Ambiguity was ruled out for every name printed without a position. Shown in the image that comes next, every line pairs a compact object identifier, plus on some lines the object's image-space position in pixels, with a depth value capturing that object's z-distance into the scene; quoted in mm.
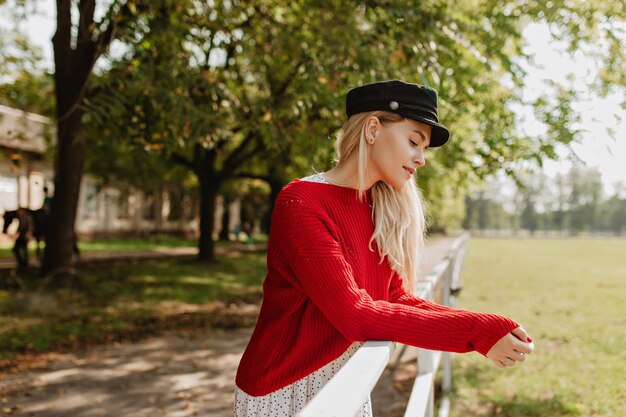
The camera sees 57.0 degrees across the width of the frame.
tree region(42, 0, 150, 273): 7570
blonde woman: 1428
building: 25281
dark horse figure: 14195
